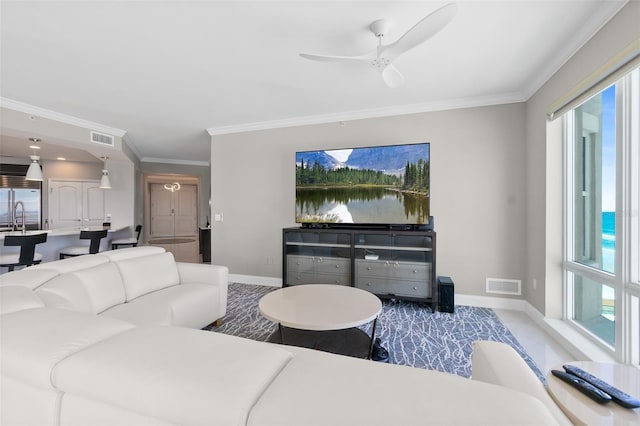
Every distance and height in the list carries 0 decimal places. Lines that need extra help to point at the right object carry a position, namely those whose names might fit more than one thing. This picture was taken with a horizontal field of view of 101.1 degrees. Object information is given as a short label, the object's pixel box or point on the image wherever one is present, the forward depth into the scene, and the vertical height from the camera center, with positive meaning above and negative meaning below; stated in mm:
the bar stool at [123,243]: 5102 -585
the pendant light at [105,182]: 5336 +624
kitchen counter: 3991 -504
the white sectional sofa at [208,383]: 558 -418
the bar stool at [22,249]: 3211 -454
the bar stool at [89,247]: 4086 -528
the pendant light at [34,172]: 4306 +676
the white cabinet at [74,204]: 6336 +212
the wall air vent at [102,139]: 4363 +1267
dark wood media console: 3154 -616
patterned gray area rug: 2154 -1192
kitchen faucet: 6213 +33
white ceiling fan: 1563 +1177
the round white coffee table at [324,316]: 1822 -741
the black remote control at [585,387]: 907 -635
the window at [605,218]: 1852 -49
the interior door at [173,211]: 9133 +59
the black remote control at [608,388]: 883 -633
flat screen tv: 3334 +359
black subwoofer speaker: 3070 -987
